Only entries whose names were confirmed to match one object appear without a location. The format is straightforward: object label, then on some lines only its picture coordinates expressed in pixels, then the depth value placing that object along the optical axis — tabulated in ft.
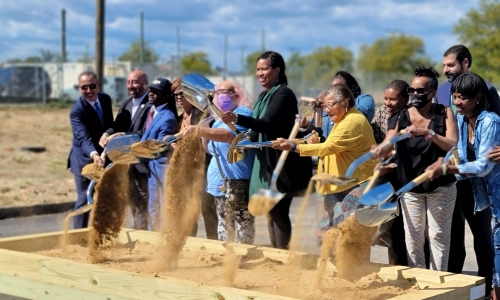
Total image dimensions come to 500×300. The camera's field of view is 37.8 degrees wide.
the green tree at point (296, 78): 118.32
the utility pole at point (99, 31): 53.21
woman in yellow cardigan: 17.03
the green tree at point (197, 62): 220.00
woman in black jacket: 19.60
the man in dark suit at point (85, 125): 25.41
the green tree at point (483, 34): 132.16
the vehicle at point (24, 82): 95.35
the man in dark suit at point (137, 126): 24.75
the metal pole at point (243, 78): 129.22
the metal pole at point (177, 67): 116.57
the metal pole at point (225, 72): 140.79
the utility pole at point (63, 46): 107.32
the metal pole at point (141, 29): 147.41
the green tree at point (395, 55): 217.97
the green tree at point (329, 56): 242.58
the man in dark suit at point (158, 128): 22.81
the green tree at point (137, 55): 167.43
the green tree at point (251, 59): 226.54
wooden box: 15.12
